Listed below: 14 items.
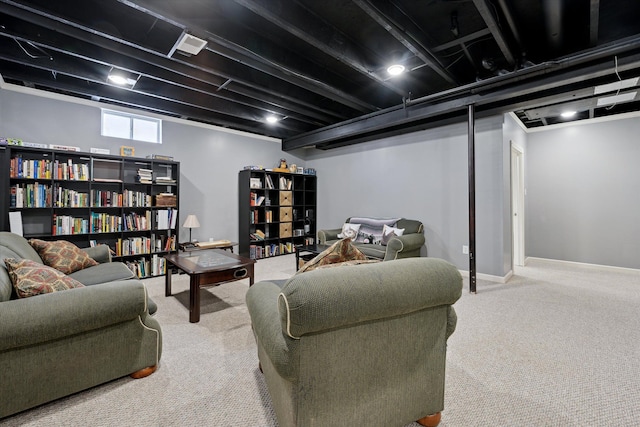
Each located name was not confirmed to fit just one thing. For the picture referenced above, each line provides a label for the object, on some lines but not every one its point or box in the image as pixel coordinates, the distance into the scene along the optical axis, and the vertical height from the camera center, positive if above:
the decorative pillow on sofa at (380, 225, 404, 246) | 4.44 -0.29
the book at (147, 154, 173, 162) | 4.35 +0.94
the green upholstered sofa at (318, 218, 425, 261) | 3.97 -0.47
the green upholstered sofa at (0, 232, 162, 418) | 1.42 -0.71
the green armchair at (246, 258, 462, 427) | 1.03 -0.53
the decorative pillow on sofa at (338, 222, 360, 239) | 5.03 -0.29
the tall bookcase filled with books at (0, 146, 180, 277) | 3.42 +0.22
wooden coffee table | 2.65 -0.54
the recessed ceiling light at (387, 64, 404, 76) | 3.07 +1.63
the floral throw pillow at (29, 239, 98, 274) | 2.63 -0.38
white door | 5.02 +0.12
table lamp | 4.29 -0.10
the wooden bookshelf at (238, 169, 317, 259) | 5.55 +0.08
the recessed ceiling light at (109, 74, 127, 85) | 3.33 +1.68
